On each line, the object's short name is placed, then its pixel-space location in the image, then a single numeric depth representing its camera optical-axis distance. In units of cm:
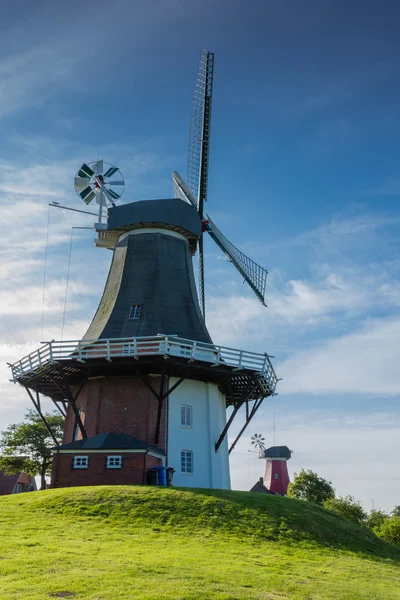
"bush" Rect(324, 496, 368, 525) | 5040
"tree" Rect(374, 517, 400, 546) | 4178
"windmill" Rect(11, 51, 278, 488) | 2486
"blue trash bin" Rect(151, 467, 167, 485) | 2445
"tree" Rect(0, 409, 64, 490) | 4581
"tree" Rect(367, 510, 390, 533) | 5243
